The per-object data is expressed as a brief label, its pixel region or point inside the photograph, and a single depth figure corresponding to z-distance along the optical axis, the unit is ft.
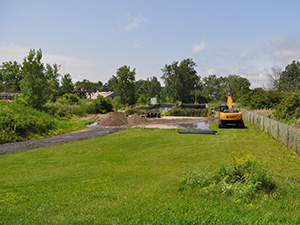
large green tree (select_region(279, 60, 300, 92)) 178.39
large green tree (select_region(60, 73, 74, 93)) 179.42
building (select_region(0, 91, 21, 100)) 164.17
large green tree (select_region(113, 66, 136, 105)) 164.45
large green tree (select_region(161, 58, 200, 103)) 242.99
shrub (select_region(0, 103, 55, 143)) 55.47
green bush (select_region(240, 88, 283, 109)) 92.53
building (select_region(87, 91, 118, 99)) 235.20
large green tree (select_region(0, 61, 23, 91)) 240.94
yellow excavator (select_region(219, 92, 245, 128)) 64.39
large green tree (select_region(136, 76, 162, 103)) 272.92
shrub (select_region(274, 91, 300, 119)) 57.93
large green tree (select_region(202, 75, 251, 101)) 353.72
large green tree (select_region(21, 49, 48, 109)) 78.74
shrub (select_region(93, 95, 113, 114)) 131.54
